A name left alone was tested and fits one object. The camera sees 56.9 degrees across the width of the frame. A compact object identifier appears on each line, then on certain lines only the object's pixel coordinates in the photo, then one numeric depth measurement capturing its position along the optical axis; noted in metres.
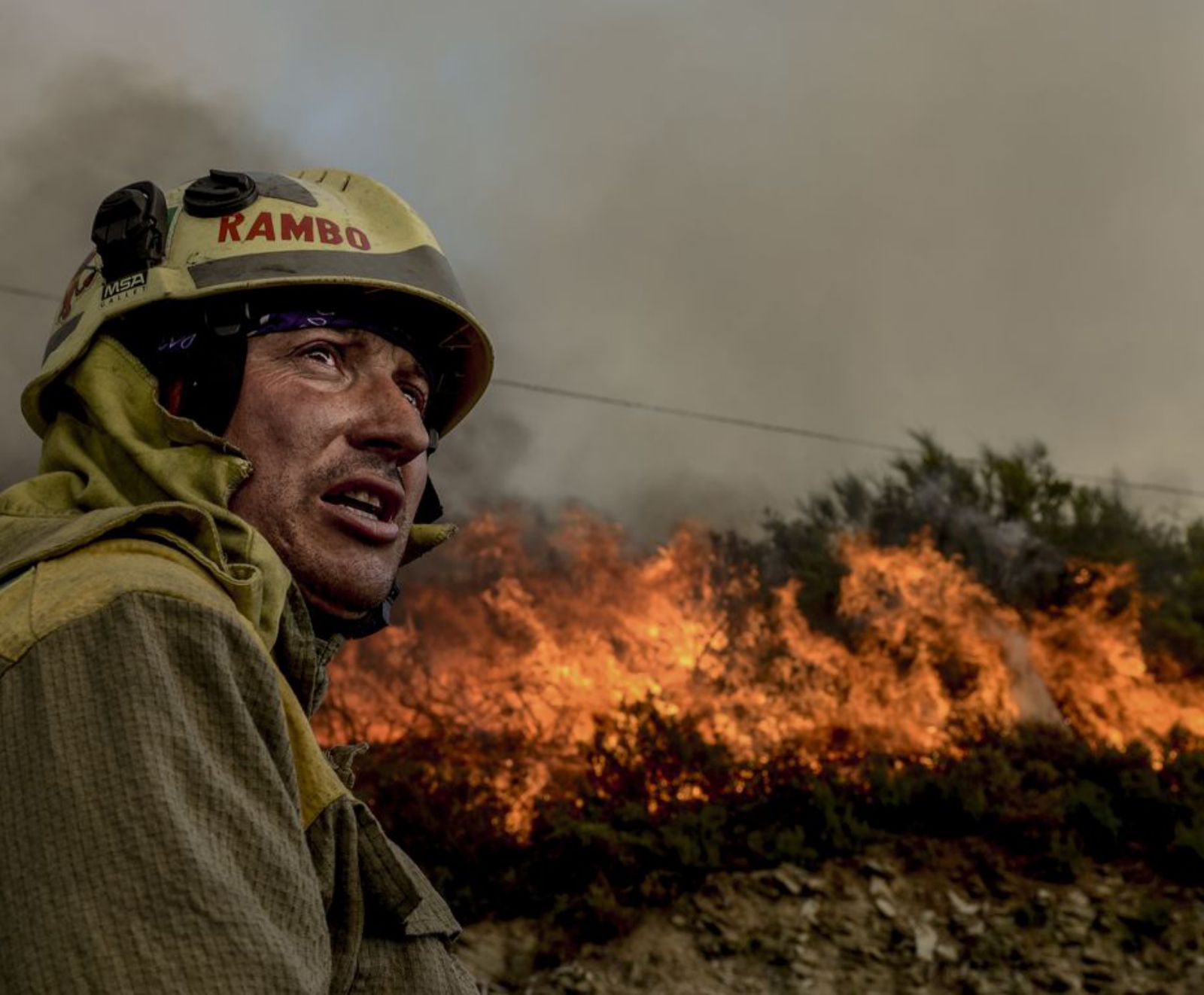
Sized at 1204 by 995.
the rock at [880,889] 9.17
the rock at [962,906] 8.91
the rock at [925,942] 8.51
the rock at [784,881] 9.22
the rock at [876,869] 9.41
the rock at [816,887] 9.21
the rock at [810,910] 8.91
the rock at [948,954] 8.45
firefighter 1.17
